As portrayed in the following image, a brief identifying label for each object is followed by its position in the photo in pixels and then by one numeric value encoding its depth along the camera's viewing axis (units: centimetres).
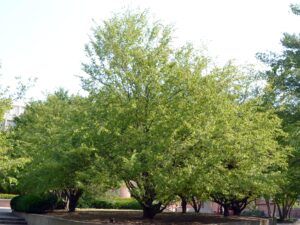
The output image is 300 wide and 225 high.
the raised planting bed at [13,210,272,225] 1695
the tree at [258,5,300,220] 2338
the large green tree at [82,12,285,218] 1531
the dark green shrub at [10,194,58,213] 2297
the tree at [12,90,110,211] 1642
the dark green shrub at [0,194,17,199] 4077
